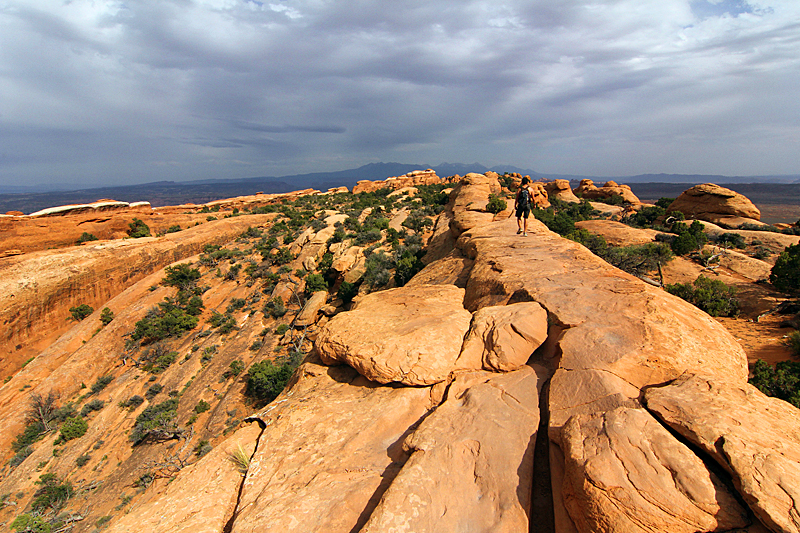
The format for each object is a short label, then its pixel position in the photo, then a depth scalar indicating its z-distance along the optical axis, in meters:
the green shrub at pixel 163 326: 23.17
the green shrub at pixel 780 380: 7.67
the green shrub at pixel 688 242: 20.88
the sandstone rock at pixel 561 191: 49.44
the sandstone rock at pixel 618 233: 25.14
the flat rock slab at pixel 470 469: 3.97
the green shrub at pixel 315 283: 24.80
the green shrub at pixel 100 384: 20.34
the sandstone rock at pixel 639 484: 3.13
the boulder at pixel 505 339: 6.30
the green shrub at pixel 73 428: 16.86
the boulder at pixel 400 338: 6.48
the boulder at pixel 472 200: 17.50
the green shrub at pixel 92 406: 18.55
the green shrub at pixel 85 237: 32.43
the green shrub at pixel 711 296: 13.47
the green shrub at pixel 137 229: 37.00
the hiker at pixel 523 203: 13.48
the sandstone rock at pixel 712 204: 32.31
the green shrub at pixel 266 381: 15.98
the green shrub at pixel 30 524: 11.84
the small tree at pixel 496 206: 21.19
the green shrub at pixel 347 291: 22.62
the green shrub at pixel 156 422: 15.28
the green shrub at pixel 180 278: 28.59
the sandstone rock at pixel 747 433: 2.90
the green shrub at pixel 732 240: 24.19
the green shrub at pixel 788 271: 13.45
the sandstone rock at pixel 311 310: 21.58
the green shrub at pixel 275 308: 23.50
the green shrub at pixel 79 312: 26.66
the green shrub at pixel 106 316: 25.16
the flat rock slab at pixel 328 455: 4.61
